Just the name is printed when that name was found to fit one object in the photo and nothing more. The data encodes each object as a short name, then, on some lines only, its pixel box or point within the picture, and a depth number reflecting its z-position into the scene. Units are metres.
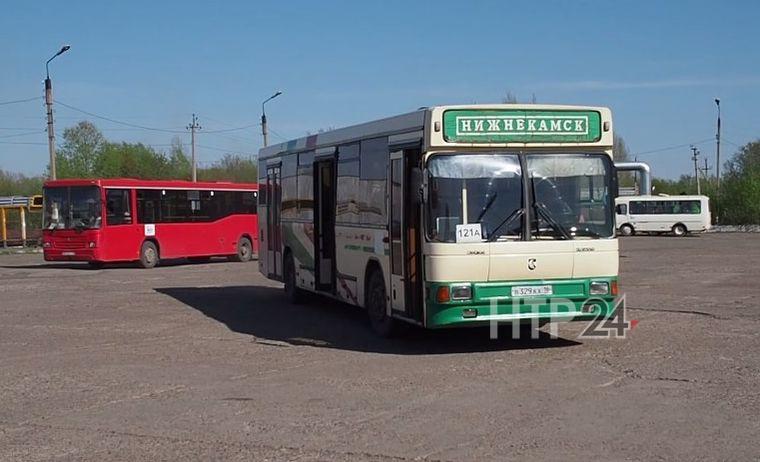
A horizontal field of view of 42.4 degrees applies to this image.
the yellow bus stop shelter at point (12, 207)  50.31
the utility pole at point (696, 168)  81.88
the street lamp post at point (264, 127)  59.01
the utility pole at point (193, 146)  62.54
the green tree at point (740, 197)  70.62
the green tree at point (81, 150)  79.31
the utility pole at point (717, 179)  73.44
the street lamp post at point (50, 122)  42.59
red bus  30.81
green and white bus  11.48
